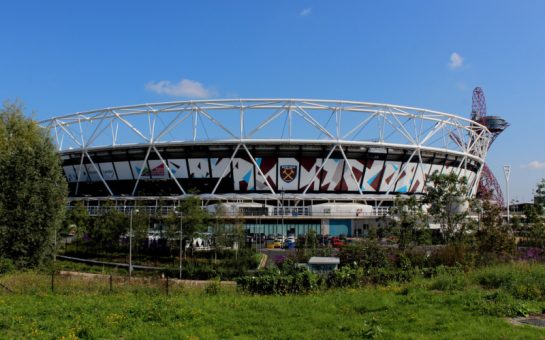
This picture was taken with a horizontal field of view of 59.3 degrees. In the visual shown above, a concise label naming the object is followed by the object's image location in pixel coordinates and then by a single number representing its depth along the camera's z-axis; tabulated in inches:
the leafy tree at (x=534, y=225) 913.2
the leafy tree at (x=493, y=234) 785.6
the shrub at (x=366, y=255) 703.1
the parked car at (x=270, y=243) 1646.2
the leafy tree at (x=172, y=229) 1256.2
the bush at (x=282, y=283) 537.3
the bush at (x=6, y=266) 656.3
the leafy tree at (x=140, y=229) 1305.4
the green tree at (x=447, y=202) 967.6
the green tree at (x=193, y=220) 1242.0
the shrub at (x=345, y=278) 557.3
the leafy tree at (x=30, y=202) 711.1
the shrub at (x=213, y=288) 528.0
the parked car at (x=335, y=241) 1580.5
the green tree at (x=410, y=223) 957.2
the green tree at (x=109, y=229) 1365.7
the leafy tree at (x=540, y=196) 1071.0
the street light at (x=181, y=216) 1159.4
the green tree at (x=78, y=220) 1453.4
